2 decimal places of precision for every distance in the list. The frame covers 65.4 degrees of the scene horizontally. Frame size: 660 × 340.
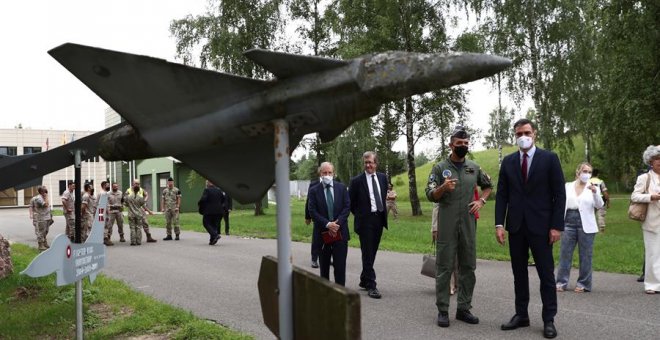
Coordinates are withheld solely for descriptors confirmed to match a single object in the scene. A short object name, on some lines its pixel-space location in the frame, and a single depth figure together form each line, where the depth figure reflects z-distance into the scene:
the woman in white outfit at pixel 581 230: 6.79
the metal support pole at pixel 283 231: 2.24
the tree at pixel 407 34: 20.89
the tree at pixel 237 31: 24.56
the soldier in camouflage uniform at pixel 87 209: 13.98
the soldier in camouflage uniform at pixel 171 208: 15.34
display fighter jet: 2.20
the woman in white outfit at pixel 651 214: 6.51
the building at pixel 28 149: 57.47
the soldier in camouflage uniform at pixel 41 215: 13.73
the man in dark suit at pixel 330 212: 6.32
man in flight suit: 5.30
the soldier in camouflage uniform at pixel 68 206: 13.93
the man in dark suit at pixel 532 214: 4.87
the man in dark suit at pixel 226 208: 14.76
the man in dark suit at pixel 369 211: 6.79
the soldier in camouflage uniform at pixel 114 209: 14.97
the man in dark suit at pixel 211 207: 13.99
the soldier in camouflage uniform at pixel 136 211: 14.20
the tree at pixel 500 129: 29.02
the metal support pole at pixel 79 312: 4.50
